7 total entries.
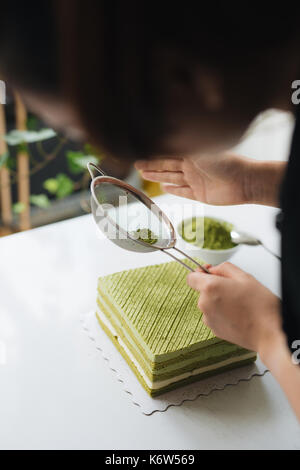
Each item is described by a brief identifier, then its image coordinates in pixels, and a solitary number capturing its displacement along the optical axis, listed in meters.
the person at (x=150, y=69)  0.29
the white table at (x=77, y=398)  0.68
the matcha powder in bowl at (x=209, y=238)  0.96
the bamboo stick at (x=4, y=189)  1.86
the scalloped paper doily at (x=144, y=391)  0.73
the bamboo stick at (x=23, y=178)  1.91
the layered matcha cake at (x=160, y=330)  0.71
